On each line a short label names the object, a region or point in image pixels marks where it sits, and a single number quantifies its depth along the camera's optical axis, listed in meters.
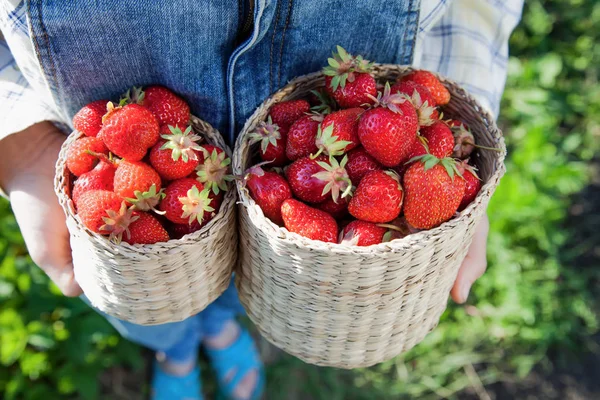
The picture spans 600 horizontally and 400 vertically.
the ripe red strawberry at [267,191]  0.66
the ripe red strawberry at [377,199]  0.65
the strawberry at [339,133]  0.66
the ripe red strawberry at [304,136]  0.68
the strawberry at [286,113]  0.70
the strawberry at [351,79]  0.69
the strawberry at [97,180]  0.66
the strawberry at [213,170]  0.67
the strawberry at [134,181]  0.65
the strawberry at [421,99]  0.68
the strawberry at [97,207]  0.64
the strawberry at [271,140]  0.68
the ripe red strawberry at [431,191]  0.64
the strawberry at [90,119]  0.68
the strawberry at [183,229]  0.67
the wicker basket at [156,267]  0.65
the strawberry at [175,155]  0.66
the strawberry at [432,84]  0.71
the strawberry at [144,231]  0.65
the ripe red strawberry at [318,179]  0.66
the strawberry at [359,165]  0.67
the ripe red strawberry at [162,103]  0.68
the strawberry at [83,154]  0.67
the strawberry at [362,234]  0.64
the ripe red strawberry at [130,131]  0.66
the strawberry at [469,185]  0.67
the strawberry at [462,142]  0.70
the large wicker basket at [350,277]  0.64
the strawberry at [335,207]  0.68
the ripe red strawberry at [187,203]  0.65
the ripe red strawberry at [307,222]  0.65
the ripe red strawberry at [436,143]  0.67
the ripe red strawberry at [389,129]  0.65
